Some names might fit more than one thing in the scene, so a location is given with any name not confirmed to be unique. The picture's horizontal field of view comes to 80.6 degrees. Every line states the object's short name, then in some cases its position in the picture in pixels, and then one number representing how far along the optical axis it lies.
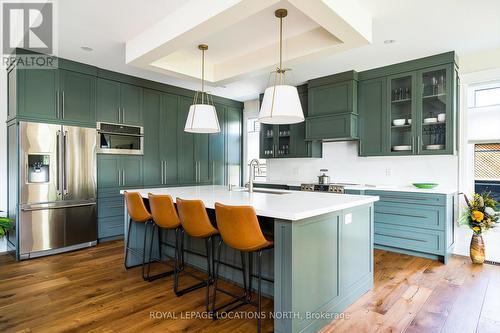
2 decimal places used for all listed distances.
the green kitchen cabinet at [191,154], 5.44
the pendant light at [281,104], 2.53
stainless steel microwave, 4.38
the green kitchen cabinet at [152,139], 4.92
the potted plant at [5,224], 3.66
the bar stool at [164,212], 2.64
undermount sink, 3.18
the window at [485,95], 3.76
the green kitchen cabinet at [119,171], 4.39
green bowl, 3.89
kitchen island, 1.92
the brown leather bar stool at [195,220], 2.33
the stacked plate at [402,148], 4.11
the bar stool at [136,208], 2.98
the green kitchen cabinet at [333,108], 4.44
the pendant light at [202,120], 3.30
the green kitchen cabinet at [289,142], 5.21
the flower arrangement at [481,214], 3.48
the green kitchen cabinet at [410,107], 3.77
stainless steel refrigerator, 3.67
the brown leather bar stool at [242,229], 1.95
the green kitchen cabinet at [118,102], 4.41
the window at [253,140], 6.57
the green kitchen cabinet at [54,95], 3.68
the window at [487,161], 3.77
